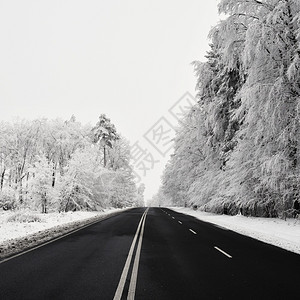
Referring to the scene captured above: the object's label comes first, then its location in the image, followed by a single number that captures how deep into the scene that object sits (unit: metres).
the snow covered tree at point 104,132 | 48.19
